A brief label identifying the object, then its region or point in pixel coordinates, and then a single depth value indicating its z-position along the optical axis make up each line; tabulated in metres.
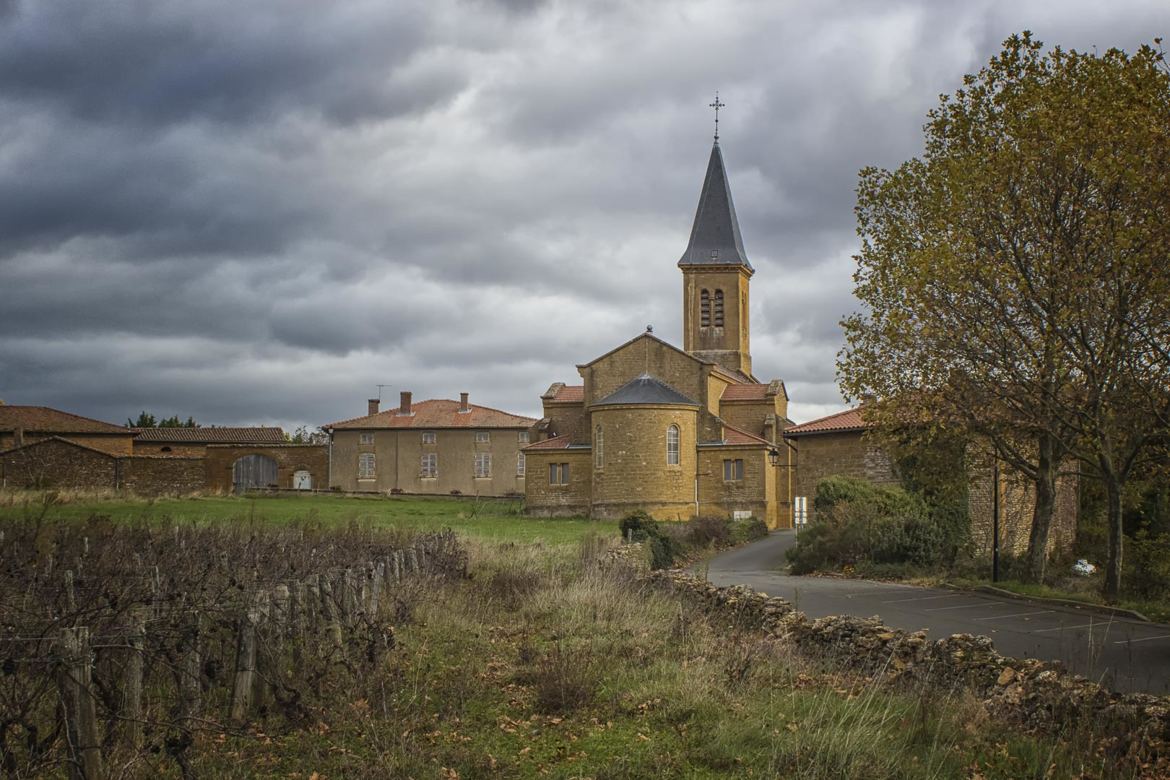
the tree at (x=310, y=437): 78.88
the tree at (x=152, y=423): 90.25
